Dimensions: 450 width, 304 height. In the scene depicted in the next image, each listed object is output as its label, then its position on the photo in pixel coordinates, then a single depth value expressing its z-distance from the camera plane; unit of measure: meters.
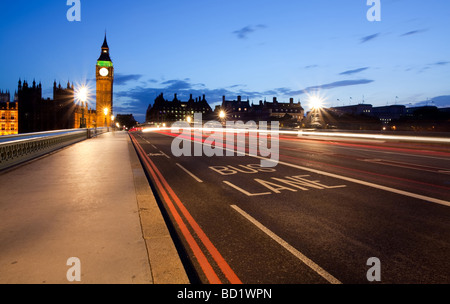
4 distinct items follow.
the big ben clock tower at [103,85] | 139.88
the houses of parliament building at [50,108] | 112.75
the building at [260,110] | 159.88
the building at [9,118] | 122.06
